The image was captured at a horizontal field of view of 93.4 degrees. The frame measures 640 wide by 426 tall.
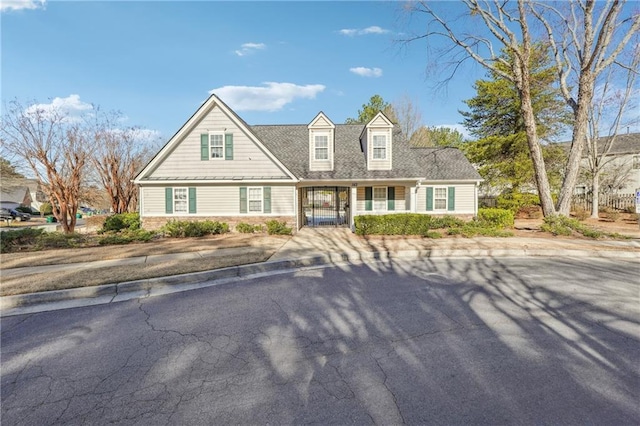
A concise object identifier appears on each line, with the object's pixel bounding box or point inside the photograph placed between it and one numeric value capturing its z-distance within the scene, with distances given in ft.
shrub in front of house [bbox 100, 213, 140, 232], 54.13
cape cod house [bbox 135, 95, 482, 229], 52.11
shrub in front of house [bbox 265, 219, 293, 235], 48.88
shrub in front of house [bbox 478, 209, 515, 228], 53.78
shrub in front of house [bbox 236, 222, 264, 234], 50.70
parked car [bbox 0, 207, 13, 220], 110.01
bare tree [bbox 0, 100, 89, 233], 55.98
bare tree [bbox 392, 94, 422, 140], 129.70
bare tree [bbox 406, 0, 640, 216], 47.06
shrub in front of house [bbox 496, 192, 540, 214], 74.59
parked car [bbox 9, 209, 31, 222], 117.60
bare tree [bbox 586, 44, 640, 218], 72.68
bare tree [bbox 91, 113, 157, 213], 74.93
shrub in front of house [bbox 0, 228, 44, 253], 35.22
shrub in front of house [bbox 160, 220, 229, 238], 45.75
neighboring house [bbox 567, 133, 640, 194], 86.74
